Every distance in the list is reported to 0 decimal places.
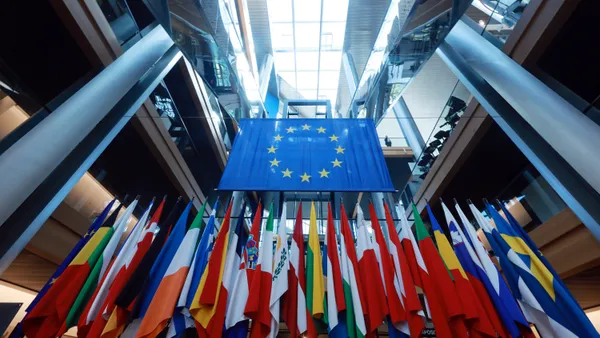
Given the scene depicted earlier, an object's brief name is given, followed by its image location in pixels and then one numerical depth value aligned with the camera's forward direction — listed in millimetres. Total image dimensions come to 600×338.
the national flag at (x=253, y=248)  3925
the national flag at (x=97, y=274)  3471
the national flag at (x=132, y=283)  3263
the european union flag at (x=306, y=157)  4906
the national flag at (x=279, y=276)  3451
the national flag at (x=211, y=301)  3271
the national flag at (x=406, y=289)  3355
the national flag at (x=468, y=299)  3336
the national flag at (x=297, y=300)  3442
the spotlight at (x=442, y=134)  7941
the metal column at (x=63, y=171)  3832
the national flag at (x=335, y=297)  3451
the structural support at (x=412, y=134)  11344
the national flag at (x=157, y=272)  3454
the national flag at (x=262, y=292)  3357
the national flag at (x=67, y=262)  3447
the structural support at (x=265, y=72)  18648
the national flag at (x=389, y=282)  3425
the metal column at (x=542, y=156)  4199
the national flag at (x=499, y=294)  3328
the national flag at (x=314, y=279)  3548
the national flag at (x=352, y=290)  3408
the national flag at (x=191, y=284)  3355
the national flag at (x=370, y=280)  3455
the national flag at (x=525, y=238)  3741
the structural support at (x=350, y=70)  18078
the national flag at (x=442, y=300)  3361
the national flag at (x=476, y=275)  3453
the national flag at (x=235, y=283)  3402
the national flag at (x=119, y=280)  3248
